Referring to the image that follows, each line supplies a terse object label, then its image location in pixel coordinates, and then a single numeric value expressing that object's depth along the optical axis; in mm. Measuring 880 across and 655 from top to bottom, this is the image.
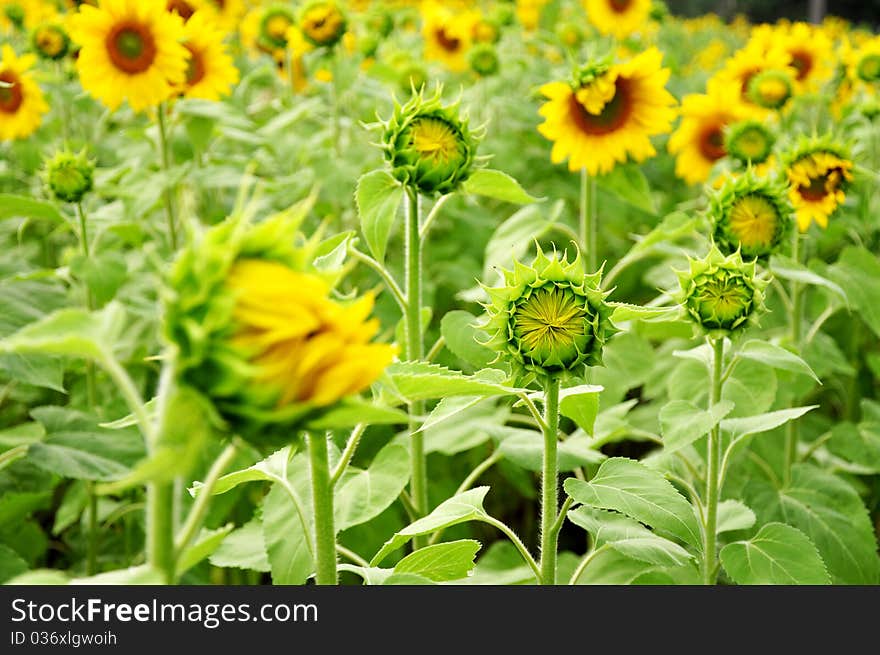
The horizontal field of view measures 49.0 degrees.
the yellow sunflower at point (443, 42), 2751
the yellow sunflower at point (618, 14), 2553
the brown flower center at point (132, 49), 1549
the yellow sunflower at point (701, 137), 1849
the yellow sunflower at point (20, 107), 1855
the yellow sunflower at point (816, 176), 1377
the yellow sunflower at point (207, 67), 1753
